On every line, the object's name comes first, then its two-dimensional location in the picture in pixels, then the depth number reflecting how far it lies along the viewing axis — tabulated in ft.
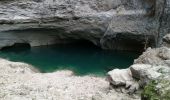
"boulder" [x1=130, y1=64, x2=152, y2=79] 15.94
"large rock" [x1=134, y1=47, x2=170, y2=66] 17.71
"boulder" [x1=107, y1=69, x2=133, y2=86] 16.99
